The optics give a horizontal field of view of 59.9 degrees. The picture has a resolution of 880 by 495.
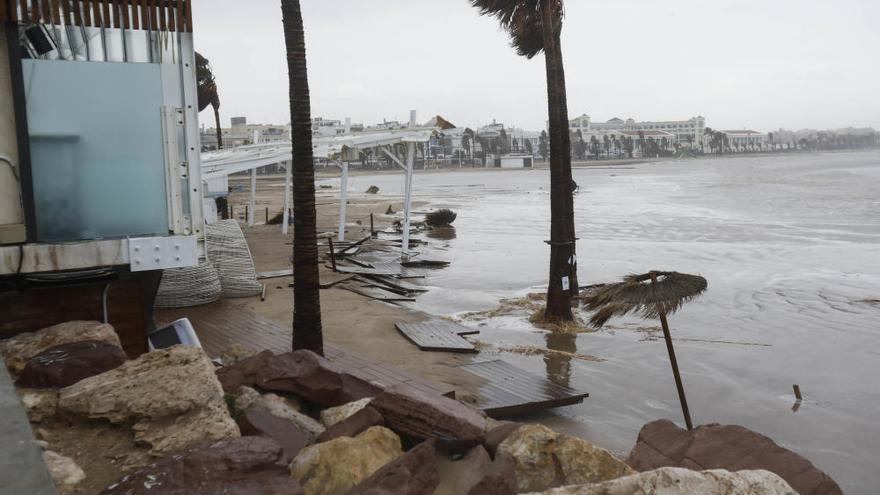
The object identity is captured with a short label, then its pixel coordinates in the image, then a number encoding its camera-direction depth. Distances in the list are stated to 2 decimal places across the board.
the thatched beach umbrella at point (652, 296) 7.09
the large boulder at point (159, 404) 3.89
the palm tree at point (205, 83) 31.17
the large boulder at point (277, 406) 5.01
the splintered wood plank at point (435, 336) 10.05
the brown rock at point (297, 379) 5.48
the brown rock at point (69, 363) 4.25
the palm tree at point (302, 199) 7.56
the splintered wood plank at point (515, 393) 7.50
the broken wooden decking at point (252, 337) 7.36
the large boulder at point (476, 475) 3.96
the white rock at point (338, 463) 3.94
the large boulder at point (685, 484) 3.36
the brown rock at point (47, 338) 4.60
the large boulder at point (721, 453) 4.82
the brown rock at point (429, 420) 4.72
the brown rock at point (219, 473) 3.26
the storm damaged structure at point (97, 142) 4.44
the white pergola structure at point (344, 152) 20.06
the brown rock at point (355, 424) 4.55
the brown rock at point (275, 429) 4.33
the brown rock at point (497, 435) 4.70
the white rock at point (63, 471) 3.33
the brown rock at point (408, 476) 3.71
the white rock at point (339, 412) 5.21
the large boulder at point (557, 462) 4.35
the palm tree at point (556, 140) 12.93
